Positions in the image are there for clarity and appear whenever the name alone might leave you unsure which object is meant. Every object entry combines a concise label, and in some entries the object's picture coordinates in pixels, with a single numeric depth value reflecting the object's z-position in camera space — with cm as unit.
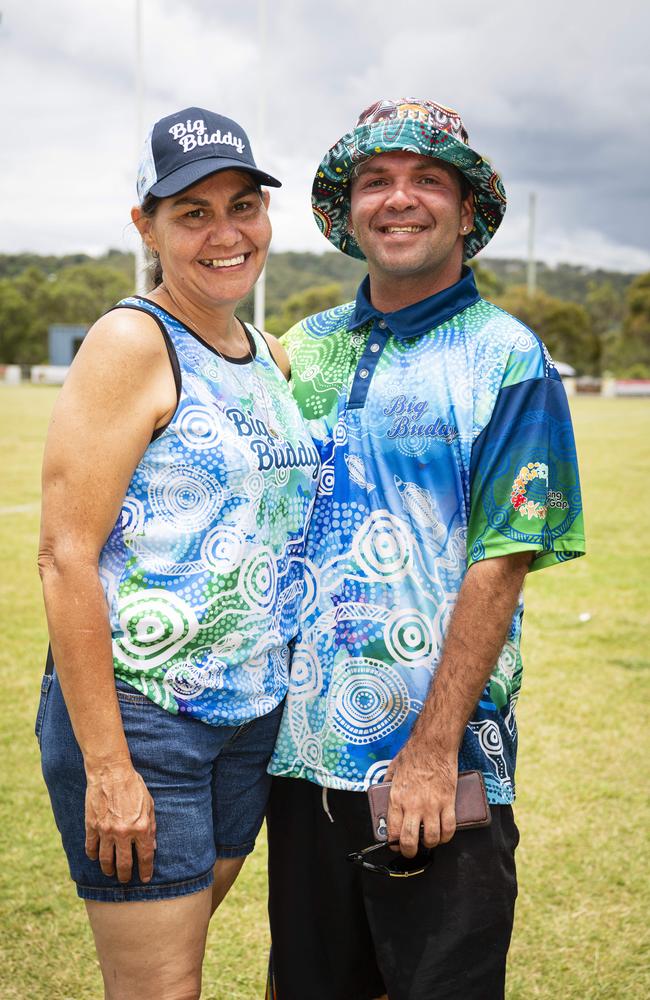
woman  192
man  213
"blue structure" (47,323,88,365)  6359
